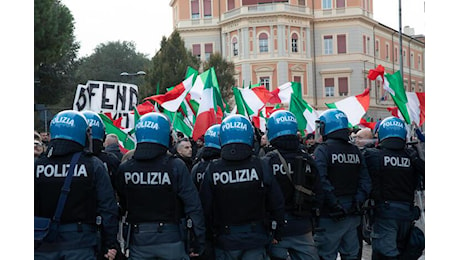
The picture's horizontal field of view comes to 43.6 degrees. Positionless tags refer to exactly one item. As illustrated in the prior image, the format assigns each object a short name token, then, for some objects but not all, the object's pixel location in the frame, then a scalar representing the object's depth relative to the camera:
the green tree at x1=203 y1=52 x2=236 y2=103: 40.75
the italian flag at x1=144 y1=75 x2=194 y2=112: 12.55
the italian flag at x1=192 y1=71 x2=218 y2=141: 11.28
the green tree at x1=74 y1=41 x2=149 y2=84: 61.22
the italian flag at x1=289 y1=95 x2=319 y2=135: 13.96
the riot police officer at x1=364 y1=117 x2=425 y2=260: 6.69
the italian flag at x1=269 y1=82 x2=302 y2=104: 16.88
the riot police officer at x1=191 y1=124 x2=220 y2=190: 6.89
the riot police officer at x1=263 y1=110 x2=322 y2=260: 5.93
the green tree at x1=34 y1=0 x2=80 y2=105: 24.94
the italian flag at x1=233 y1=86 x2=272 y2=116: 14.50
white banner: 11.54
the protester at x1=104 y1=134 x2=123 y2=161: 8.77
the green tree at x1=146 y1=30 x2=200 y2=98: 37.19
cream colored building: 55.22
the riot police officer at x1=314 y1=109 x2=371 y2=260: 6.52
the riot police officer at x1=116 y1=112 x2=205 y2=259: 5.11
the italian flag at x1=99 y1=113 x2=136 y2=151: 11.52
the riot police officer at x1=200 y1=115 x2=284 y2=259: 5.38
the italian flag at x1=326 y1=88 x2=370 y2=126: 14.98
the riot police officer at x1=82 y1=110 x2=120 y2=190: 6.03
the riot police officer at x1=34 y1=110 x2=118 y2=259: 4.79
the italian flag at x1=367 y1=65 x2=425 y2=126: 12.28
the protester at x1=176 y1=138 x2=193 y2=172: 7.48
